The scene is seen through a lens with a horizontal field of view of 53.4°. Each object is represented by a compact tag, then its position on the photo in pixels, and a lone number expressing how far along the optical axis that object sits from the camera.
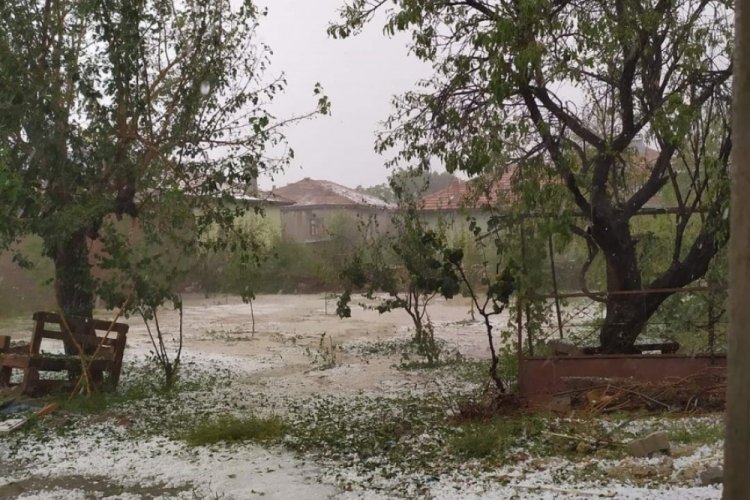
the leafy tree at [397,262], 9.68
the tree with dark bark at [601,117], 7.05
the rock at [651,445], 4.85
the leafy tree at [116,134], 7.76
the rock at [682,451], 4.85
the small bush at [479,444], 5.32
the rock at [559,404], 6.40
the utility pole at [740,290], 2.95
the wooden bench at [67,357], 7.72
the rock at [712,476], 4.20
